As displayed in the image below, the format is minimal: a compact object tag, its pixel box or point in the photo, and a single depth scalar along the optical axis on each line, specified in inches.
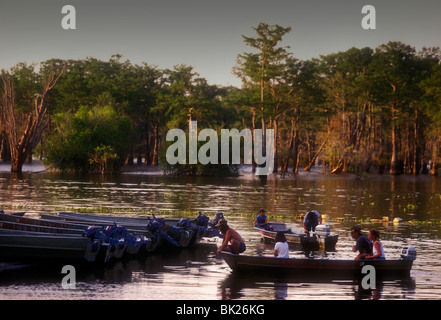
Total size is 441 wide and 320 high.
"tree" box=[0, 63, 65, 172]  3102.9
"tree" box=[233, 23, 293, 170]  3629.4
